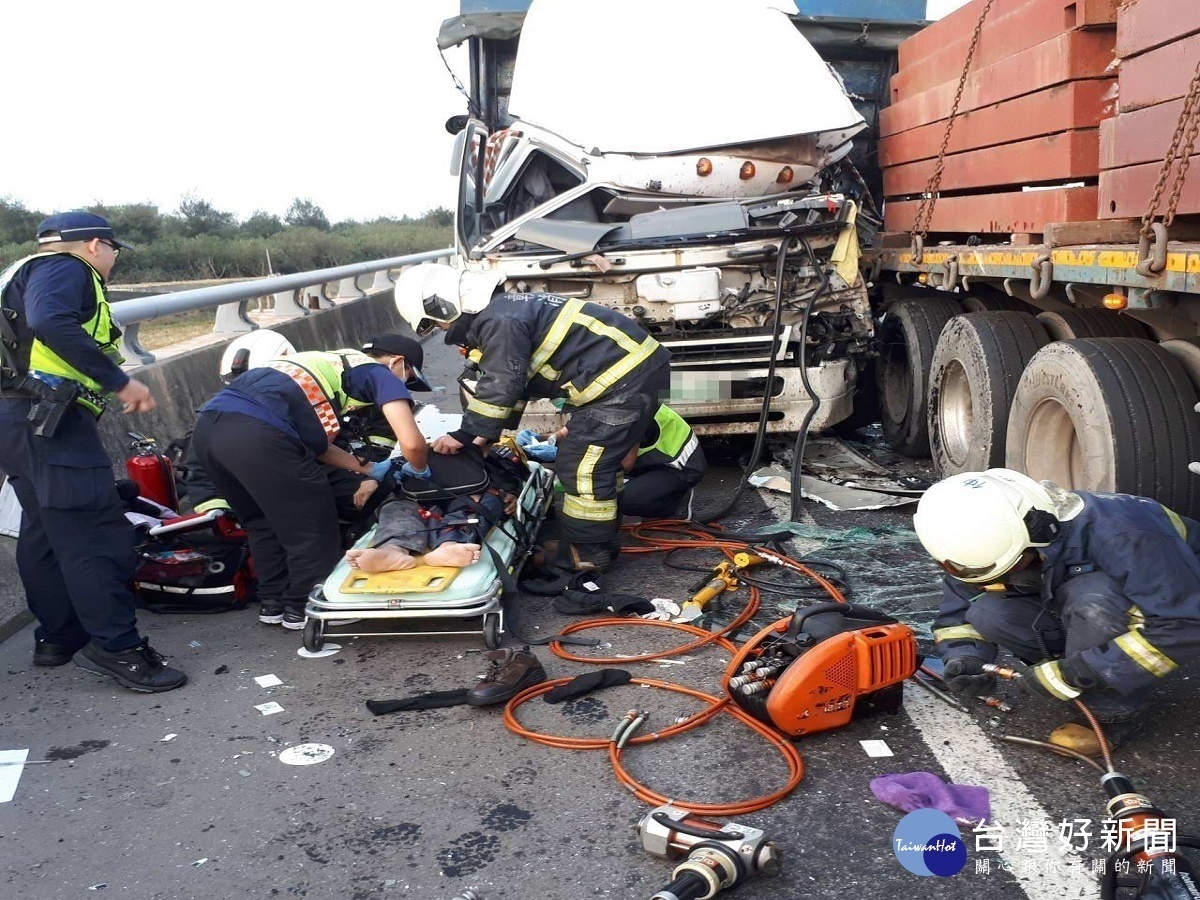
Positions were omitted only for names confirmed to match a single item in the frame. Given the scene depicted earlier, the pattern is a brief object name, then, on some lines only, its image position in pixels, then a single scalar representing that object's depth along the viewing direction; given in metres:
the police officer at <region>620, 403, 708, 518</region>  5.67
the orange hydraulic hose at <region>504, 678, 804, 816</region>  2.96
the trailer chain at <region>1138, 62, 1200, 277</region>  3.41
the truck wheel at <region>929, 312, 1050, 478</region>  5.46
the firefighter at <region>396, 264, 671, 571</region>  4.89
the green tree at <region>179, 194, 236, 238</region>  41.41
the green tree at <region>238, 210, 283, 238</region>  45.62
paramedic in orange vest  4.43
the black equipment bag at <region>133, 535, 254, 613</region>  4.87
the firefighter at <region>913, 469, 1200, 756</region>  3.10
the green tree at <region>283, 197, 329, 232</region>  51.28
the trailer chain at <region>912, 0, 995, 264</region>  5.50
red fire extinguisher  5.59
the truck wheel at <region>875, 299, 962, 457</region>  6.81
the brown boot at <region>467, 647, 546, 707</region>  3.71
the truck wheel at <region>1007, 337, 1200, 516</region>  4.11
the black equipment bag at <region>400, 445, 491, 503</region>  4.86
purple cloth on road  2.91
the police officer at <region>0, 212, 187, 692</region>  3.90
